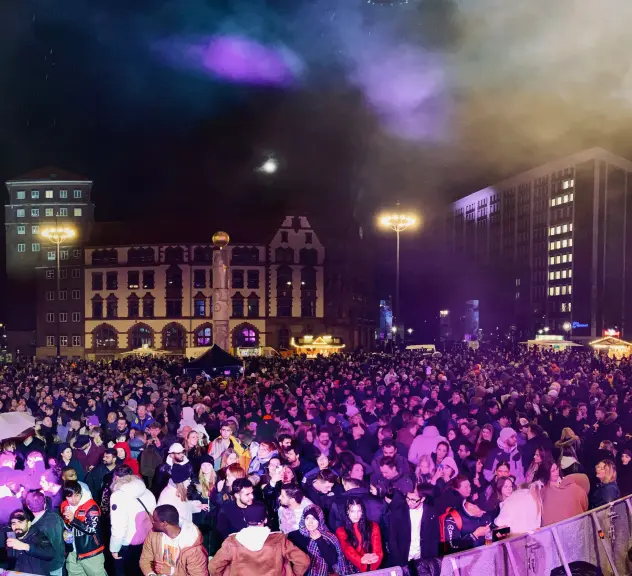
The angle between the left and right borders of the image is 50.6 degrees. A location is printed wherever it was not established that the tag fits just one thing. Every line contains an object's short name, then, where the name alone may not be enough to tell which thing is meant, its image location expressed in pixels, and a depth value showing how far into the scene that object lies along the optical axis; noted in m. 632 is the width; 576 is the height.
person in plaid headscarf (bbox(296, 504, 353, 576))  5.77
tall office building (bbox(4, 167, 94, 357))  74.50
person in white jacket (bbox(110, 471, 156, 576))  6.91
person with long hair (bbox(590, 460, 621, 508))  7.59
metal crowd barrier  5.32
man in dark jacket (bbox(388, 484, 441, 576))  6.42
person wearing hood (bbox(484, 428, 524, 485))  9.20
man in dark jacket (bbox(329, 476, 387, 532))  6.44
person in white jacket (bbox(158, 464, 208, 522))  7.40
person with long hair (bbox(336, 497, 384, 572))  6.17
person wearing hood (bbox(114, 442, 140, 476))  9.28
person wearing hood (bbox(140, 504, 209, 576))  5.43
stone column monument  41.52
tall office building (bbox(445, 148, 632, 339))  85.00
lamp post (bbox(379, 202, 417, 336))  37.56
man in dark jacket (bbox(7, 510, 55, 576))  6.17
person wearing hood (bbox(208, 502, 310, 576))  5.17
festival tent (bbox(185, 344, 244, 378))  28.62
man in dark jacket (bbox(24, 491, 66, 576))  6.27
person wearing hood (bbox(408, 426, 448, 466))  10.18
